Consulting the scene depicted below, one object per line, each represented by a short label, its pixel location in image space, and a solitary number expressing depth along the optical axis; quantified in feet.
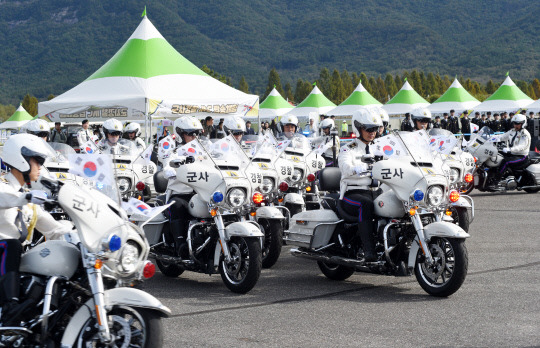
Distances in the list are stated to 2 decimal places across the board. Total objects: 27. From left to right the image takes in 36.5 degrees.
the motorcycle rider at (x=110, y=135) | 47.98
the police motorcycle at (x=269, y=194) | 31.42
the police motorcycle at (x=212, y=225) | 27.30
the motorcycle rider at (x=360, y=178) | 27.48
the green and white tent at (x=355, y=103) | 155.35
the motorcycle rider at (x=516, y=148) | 60.64
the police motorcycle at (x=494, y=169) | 60.70
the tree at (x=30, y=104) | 298.33
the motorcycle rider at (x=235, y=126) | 39.47
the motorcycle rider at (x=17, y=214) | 16.24
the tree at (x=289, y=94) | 402.72
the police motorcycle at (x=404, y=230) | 25.29
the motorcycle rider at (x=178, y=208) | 29.73
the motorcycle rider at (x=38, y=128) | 47.98
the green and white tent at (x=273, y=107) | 162.81
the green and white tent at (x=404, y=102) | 158.31
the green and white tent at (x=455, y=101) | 156.56
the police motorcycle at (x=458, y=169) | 34.55
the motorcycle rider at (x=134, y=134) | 51.62
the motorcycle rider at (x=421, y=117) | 42.06
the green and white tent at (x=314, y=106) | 161.07
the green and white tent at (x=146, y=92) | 68.44
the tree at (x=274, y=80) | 424.46
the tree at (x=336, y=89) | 378.73
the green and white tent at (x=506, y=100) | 149.89
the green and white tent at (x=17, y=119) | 202.46
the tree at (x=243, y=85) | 420.52
